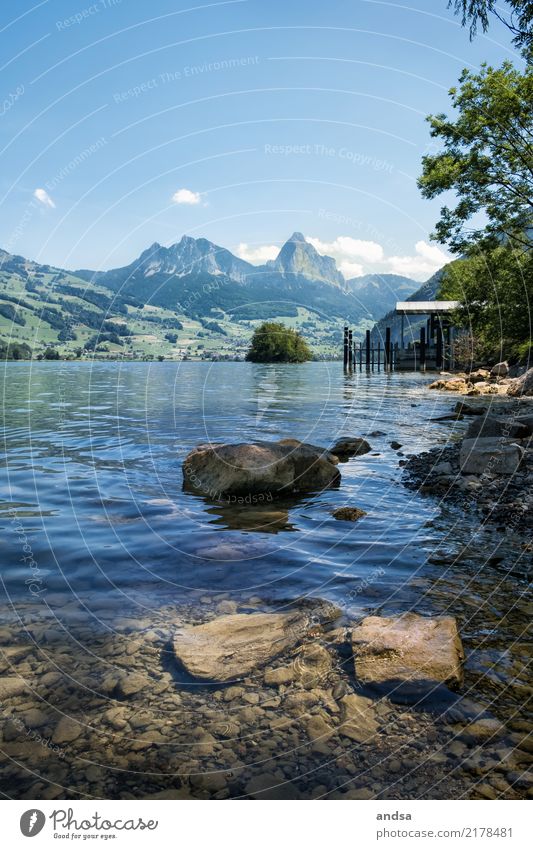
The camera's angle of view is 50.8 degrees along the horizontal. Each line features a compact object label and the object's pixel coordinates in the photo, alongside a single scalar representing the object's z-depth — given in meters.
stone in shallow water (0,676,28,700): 5.25
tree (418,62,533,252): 32.81
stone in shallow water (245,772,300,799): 4.03
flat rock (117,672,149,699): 5.29
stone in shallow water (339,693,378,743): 4.66
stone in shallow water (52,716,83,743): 4.61
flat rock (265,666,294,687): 5.44
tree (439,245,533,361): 37.88
